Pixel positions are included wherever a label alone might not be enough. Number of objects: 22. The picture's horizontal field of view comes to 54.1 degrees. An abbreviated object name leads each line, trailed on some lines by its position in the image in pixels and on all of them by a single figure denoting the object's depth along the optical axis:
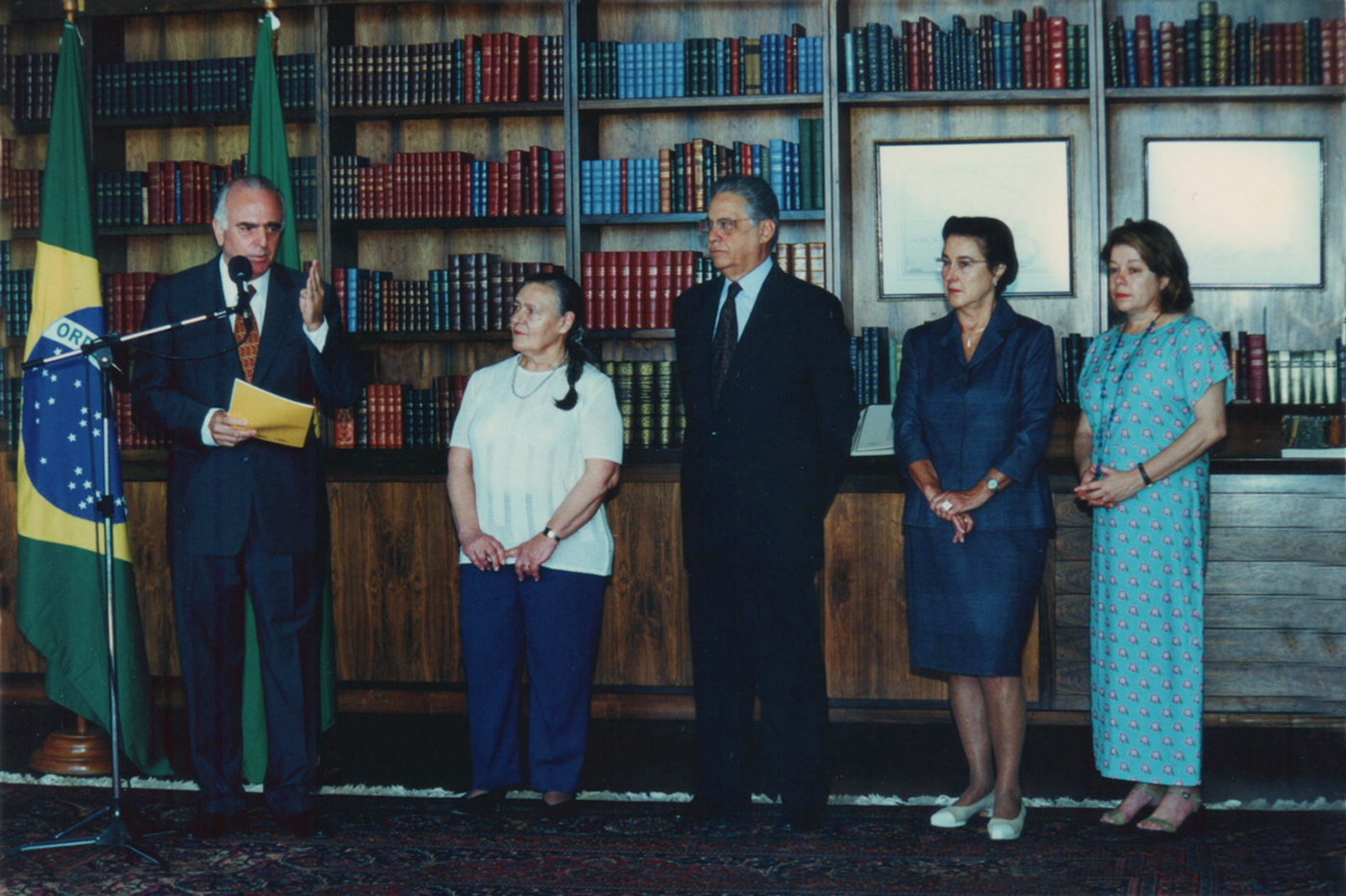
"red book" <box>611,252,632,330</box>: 4.74
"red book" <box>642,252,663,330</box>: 4.74
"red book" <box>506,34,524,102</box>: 4.75
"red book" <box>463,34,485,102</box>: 4.80
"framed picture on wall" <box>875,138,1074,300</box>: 4.94
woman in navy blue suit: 3.18
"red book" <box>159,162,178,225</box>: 4.91
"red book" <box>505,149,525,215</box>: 4.78
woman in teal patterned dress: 3.15
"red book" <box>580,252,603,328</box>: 4.74
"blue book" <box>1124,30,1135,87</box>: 4.64
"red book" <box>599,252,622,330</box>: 4.74
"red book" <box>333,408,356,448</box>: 4.80
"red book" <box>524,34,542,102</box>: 4.77
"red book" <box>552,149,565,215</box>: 4.79
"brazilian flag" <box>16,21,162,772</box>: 3.69
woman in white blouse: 3.38
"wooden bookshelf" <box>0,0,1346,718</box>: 3.78
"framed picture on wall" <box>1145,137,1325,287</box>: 4.88
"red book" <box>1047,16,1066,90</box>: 4.61
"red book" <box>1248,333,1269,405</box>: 4.67
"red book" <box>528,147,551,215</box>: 4.79
